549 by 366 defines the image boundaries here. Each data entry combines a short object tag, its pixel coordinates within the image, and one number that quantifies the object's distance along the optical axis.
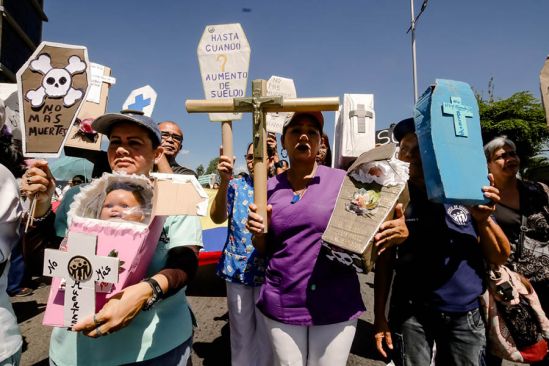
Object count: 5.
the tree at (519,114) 13.91
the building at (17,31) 22.25
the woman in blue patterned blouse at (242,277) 2.37
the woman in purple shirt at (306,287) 1.60
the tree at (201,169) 63.79
